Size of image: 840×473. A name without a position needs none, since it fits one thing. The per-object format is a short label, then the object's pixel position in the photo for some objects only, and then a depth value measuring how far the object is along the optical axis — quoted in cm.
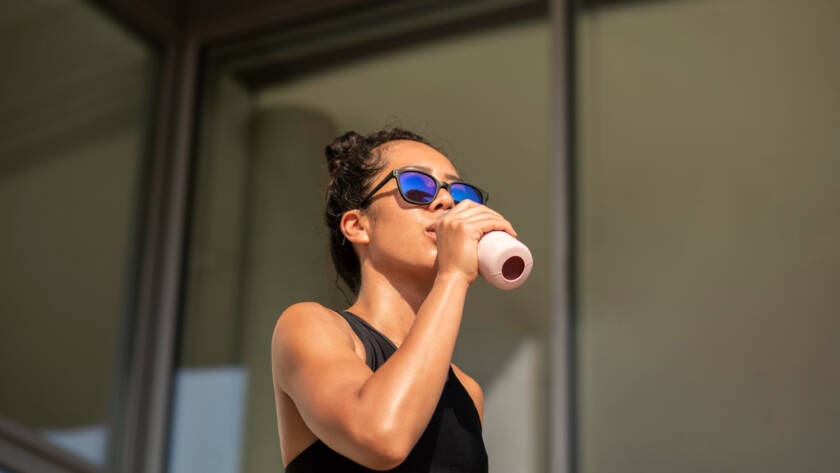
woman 212
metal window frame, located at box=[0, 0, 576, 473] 568
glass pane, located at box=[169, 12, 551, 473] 530
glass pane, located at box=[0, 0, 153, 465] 602
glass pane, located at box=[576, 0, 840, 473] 471
